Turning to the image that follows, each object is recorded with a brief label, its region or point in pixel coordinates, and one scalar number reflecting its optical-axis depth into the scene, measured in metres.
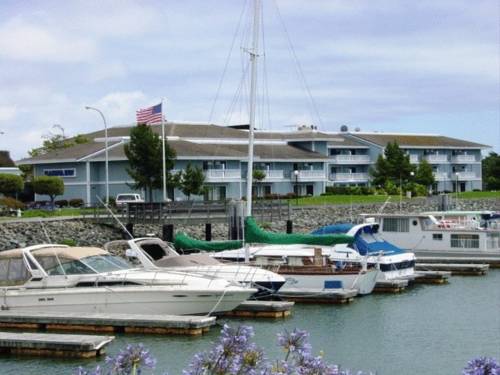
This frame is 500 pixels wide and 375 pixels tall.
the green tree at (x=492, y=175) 122.12
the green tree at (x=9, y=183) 71.62
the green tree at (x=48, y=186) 69.88
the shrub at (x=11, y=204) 68.15
